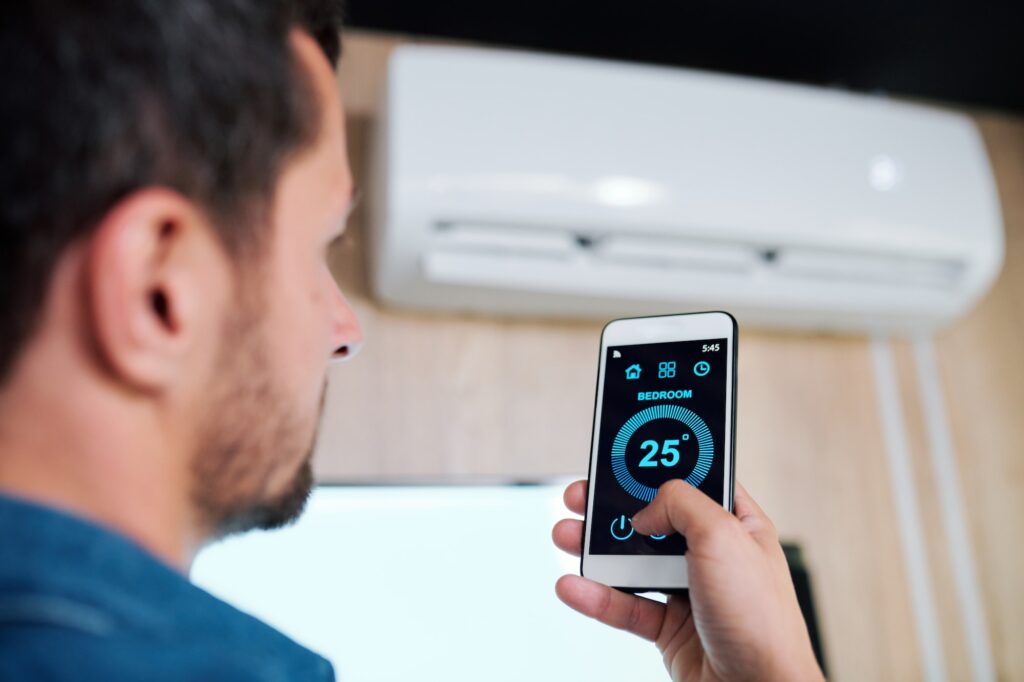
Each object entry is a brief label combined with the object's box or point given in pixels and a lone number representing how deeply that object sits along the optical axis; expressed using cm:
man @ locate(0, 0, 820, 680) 37
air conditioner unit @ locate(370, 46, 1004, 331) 116
